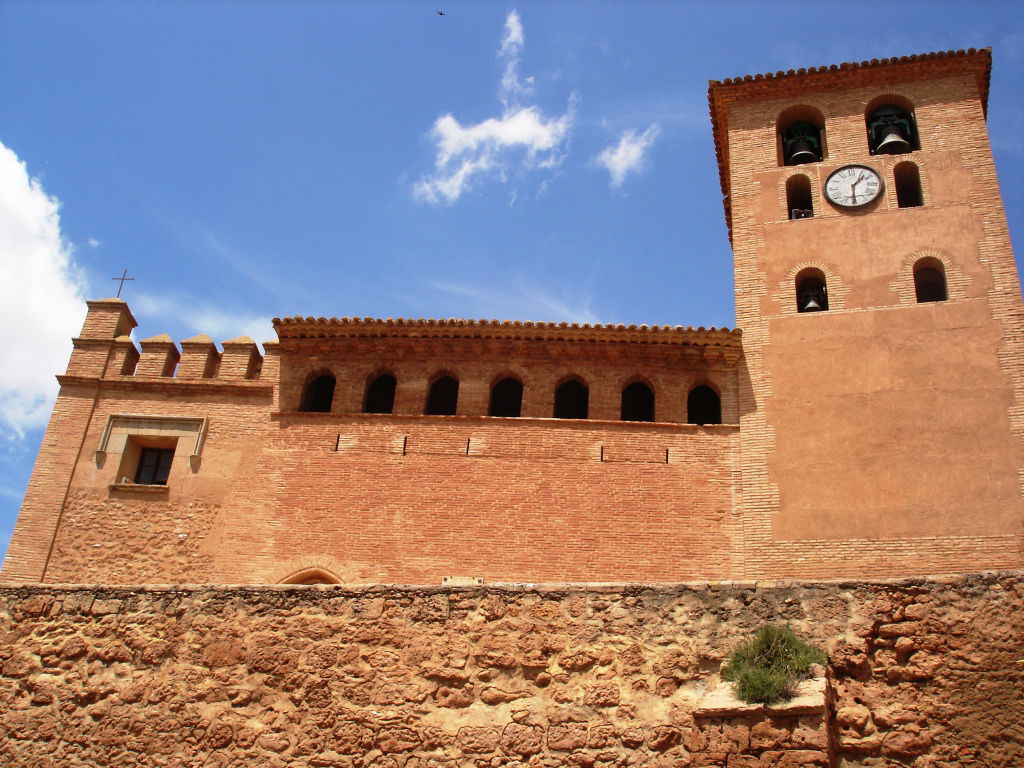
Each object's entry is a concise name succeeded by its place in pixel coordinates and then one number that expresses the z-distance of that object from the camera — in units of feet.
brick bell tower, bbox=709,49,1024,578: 48.26
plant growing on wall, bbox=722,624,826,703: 20.52
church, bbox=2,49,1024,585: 48.96
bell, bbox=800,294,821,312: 56.16
